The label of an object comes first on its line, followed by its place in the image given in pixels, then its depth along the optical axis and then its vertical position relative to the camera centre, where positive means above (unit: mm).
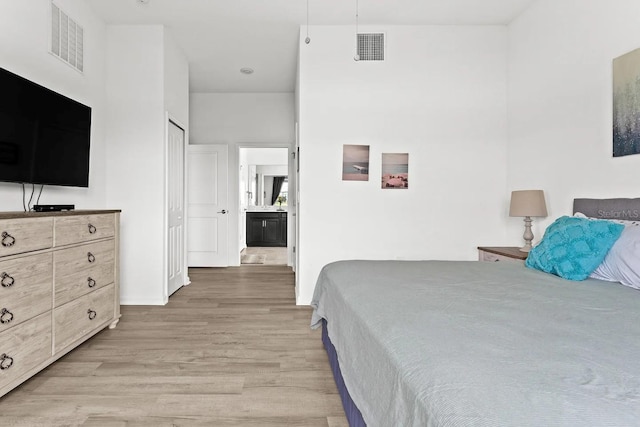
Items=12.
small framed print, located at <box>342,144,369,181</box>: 3678 +493
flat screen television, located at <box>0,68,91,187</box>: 2123 +494
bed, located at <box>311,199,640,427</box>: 710 -372
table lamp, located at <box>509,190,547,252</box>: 2959 +42
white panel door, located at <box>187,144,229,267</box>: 5812 +52
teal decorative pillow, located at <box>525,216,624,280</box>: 1911 -197
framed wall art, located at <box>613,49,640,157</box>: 2279 +701
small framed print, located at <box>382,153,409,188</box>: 3705 +446
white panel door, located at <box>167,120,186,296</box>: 4016 +25
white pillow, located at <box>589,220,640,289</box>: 1772 -255
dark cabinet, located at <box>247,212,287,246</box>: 8914 -506
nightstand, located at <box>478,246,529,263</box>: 2901 -362
